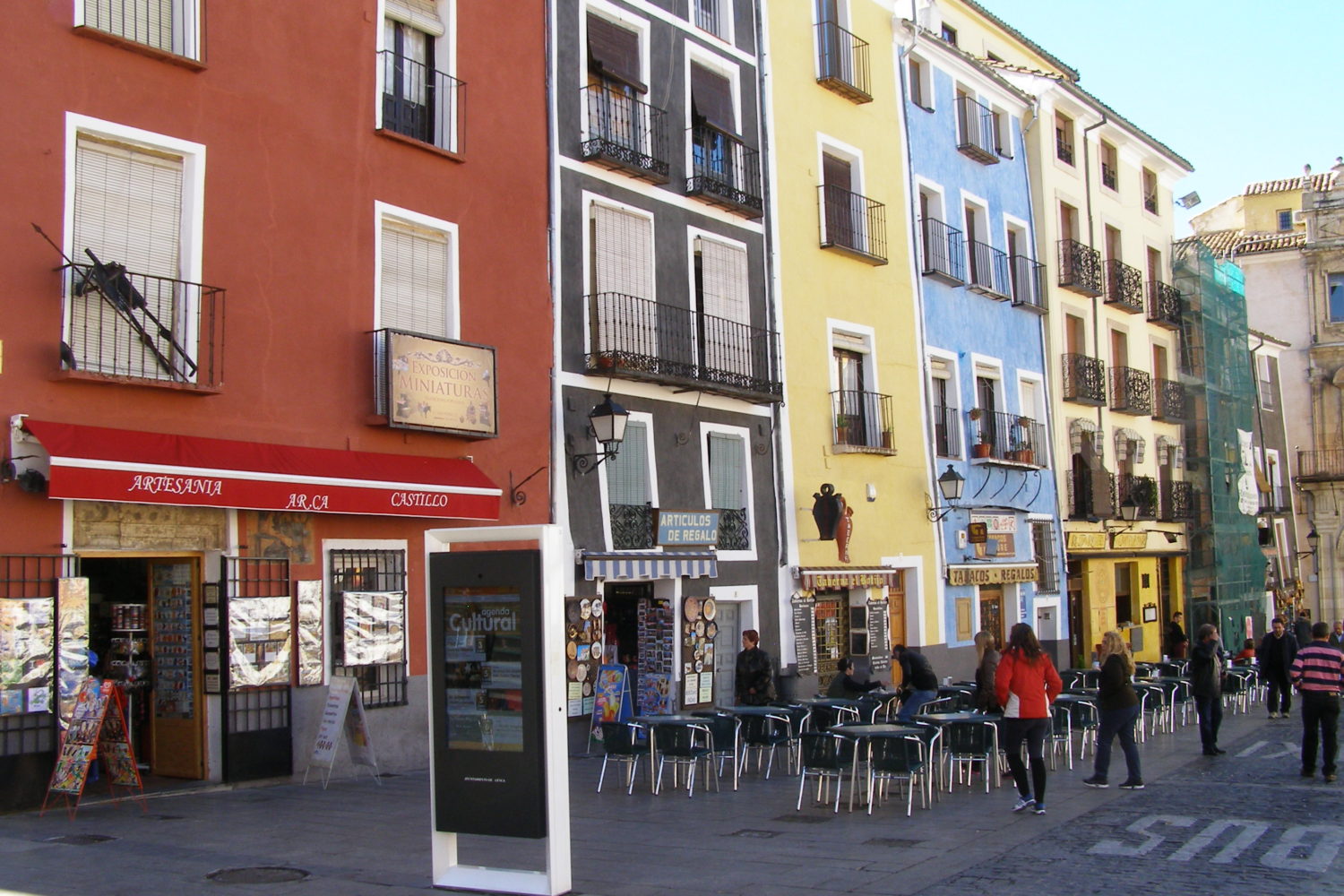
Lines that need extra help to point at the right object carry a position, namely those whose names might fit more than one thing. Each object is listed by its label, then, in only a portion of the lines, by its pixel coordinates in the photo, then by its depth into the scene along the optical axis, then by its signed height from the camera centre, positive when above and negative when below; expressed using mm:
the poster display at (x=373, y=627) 15039 -232
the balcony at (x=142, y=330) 12883 +2730
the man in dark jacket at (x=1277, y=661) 21547 -1270
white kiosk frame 8797 -1000
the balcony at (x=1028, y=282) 29938 +6655
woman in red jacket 12227 -1021
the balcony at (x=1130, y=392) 33219 +4659
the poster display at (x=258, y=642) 13953 -329
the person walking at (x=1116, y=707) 13867 -1226
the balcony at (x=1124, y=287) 33406 +7274
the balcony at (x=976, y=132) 28594 +9589
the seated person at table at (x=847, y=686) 18250 -1248
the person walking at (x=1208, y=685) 16609 -1230
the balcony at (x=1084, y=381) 31172 +4679
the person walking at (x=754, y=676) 17562 -1034
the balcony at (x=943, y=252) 26797 +6641
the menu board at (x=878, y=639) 23641 -803
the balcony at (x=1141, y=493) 32759 +2166
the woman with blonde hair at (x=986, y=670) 15477 -913
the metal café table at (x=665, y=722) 13516 -1225
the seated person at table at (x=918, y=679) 16578 -1062
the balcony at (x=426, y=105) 16656 +6082
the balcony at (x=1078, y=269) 31438 +7284
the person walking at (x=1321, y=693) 14336 -1185
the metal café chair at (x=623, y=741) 13609 -1394
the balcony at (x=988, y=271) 28562 +6618
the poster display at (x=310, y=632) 14617 -246
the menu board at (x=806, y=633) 21844 -618
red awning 12211 +1312
